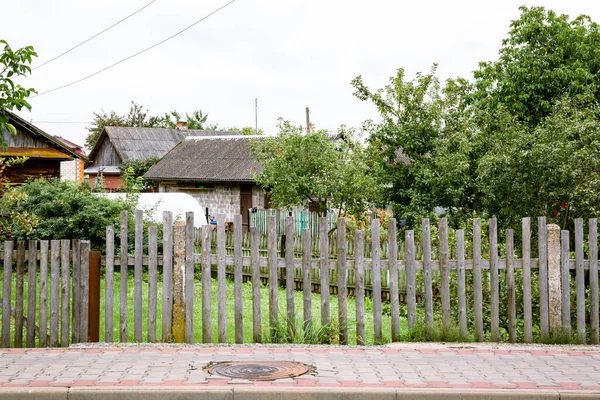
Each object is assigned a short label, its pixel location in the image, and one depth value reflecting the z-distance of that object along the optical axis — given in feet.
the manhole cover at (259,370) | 22.35
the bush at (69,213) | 51.96
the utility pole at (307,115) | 142.64
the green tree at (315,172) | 66.44
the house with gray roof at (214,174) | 110.73
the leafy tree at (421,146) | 50.78
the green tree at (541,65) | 87.92
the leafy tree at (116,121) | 229.04
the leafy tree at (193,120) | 254.35
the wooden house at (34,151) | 80.94
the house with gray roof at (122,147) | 175.11
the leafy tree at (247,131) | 168.76
